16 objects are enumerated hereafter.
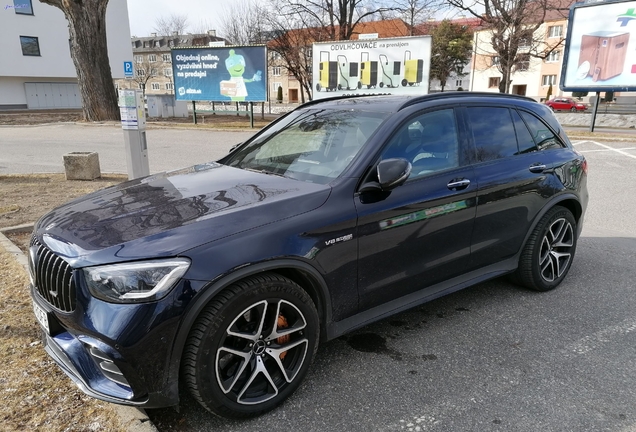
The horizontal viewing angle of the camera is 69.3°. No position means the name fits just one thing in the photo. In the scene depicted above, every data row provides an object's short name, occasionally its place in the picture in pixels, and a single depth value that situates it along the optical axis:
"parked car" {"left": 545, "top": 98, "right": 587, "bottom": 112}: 41.09
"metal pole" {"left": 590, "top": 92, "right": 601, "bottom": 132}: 18.40
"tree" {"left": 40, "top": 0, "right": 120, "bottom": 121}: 19.69
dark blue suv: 2.22
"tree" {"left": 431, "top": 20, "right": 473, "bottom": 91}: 56.75
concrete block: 8.61
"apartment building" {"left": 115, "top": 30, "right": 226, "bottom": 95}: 69.94
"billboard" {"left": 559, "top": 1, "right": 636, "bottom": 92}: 17.42
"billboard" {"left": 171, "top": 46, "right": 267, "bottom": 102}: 21.53
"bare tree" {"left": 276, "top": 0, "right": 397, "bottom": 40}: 36.84
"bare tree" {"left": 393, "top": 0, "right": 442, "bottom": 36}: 37.91
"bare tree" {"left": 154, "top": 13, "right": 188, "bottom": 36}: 67.88
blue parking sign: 17.86
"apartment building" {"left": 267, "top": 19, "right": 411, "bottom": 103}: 41.31
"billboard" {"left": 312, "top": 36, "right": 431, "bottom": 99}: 19.98
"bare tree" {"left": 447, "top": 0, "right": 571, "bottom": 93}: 29.48
